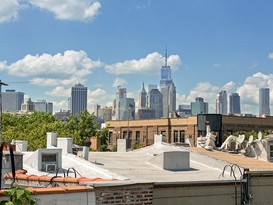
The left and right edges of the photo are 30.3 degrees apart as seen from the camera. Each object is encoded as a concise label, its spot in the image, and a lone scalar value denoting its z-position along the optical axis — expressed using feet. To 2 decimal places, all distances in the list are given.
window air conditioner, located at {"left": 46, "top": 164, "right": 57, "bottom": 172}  73.00
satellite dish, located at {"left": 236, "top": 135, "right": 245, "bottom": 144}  101.81
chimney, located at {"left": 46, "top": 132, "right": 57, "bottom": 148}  89.35
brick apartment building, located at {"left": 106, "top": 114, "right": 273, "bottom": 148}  281.74
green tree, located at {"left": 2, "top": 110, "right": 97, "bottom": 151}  214.07
